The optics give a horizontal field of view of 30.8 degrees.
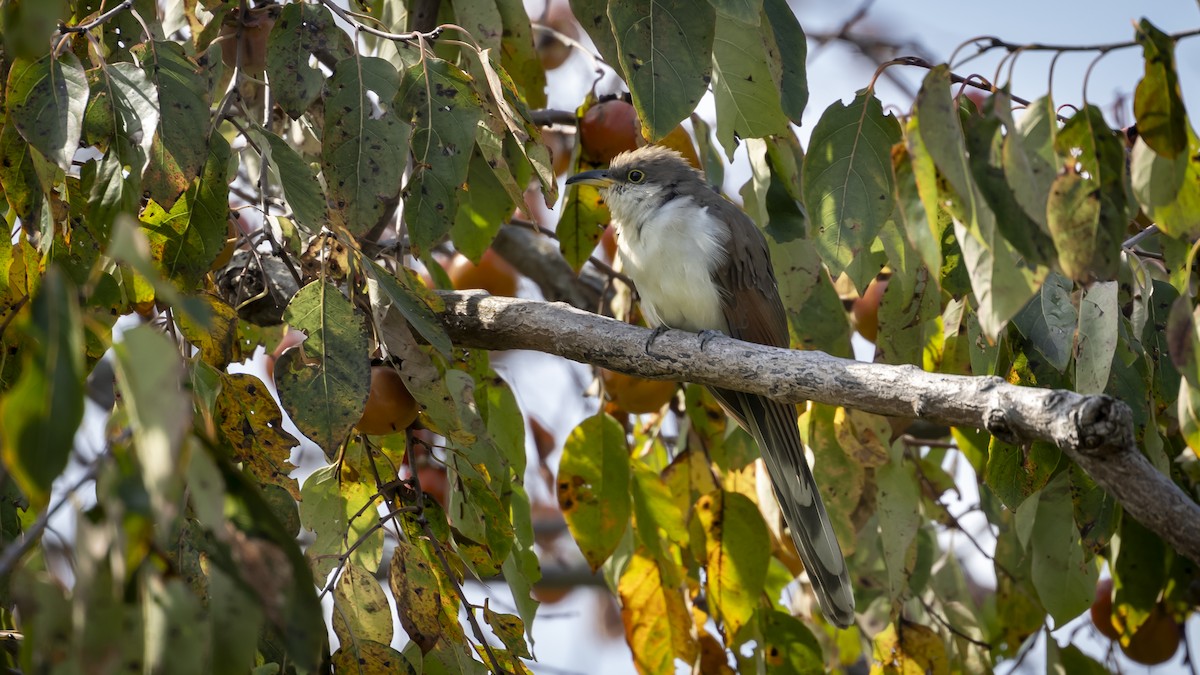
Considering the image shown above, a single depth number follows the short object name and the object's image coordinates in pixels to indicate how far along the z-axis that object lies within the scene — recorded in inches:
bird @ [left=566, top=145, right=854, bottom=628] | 288.4
